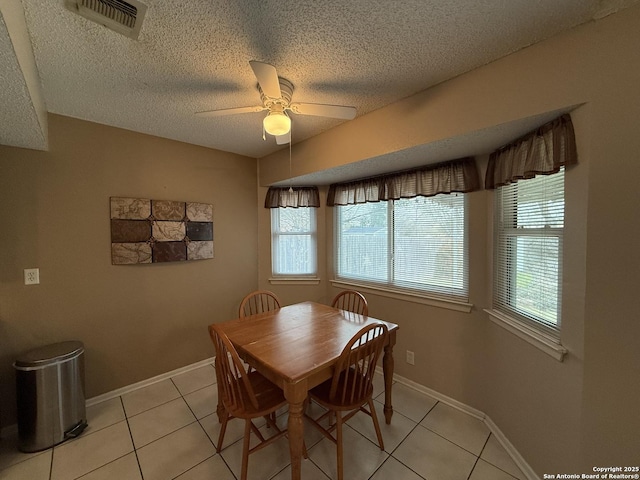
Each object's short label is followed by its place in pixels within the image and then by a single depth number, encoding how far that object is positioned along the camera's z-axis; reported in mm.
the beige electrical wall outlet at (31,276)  1752
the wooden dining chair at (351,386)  1334
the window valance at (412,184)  1928
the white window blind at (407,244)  2068
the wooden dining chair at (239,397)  1287
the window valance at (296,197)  2943
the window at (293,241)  3086
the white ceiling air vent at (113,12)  959
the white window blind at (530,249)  1340
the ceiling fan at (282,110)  1371
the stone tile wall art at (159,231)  2104
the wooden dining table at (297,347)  1196
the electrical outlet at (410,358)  2268
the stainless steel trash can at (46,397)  1550
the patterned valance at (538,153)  1165
